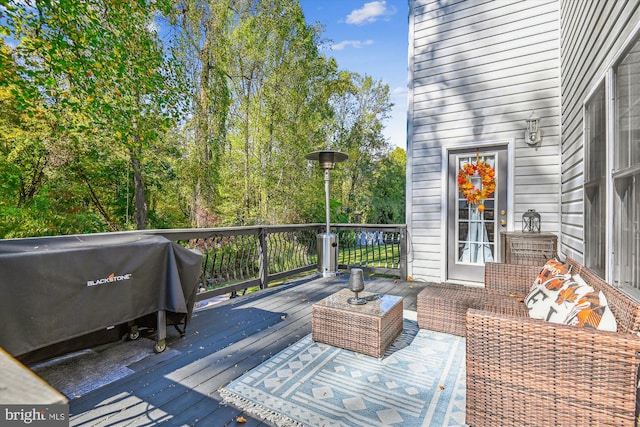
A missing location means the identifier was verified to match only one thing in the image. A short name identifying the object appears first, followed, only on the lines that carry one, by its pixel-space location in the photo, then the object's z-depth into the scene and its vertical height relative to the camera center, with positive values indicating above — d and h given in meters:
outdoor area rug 1.74 -1.15
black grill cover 1.67 -0.46
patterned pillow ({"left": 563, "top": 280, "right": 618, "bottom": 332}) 1.38 -0.48
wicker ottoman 2.67 -0.85
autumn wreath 4.29 +0.44
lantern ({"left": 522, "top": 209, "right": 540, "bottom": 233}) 3.95 -0.11
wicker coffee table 2.35 -0.89
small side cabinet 3.46 -0.40
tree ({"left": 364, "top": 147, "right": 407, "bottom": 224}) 13.05 +0.77
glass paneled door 4.28 +0.04
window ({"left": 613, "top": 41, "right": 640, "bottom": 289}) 1.64 +0.23
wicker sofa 1.26 -0.72
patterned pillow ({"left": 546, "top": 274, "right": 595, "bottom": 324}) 1.62 -0.49
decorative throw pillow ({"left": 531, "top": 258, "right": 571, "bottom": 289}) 2.25 -0.44
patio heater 5.07 -0.50
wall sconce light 3.96 +1.07
